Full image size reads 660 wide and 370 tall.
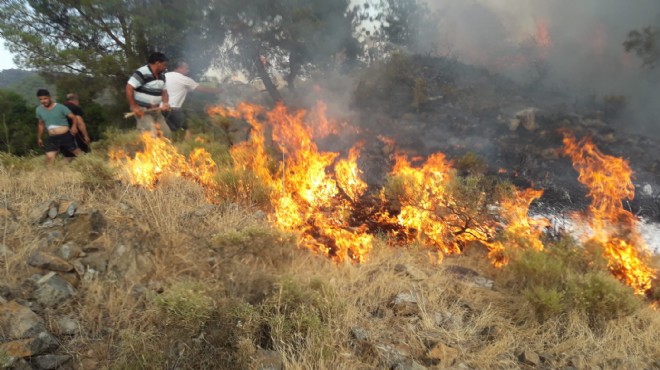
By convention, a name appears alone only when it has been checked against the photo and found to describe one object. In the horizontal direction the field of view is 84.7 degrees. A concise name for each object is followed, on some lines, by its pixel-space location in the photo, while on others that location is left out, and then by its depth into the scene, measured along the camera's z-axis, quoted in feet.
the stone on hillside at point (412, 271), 12.10
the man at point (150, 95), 20.63
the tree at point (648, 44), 32.42
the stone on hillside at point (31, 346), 7.17
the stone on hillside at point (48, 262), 9.68
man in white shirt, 23.94
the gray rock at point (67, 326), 8.25
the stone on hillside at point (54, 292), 8.81
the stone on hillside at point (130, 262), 10.32
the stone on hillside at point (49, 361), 7.34
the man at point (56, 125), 20.89
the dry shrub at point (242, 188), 16.41
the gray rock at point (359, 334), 9.24
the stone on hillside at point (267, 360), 7.94
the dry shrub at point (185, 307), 8.05
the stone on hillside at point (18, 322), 7.62
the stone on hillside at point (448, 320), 10.24
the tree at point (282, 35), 35.91
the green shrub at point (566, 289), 10.61
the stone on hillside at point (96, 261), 10.28
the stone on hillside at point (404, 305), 10.62
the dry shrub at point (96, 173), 15.25
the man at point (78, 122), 23.34
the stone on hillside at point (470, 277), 12.23
